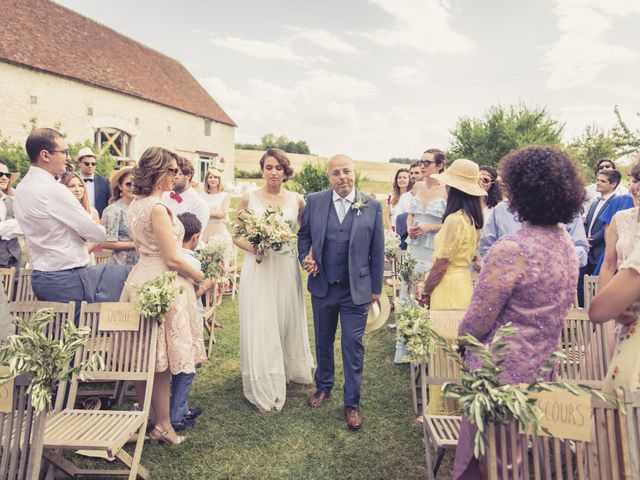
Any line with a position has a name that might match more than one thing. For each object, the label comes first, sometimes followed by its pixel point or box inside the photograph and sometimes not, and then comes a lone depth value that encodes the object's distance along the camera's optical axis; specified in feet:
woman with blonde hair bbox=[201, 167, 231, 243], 25.58
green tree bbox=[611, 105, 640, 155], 58.18
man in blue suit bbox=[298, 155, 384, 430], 13.50
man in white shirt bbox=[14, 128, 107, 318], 12.01
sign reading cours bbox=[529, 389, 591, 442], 6.05
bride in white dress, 14.62
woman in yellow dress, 11.68
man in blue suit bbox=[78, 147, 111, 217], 22.44
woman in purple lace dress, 6.71
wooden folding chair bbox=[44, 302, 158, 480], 9.33
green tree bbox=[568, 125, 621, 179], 81.24
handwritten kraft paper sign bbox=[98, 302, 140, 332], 11.12
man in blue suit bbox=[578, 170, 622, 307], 21.49
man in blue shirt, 15.83
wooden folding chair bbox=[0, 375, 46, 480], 7.68
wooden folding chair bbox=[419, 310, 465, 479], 9.43
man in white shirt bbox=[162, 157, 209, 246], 19.34
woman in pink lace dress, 11.38
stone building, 59.06
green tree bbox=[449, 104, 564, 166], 101.09
